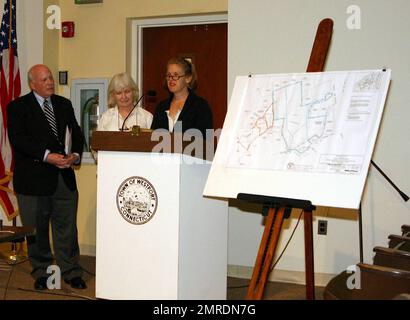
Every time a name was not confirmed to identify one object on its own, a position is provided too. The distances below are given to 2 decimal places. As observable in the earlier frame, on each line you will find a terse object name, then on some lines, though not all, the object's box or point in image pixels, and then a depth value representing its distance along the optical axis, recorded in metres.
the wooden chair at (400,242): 2.47
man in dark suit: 3.20
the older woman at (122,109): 3.11
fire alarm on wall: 4.43
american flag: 4.05
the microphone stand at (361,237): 2.99
